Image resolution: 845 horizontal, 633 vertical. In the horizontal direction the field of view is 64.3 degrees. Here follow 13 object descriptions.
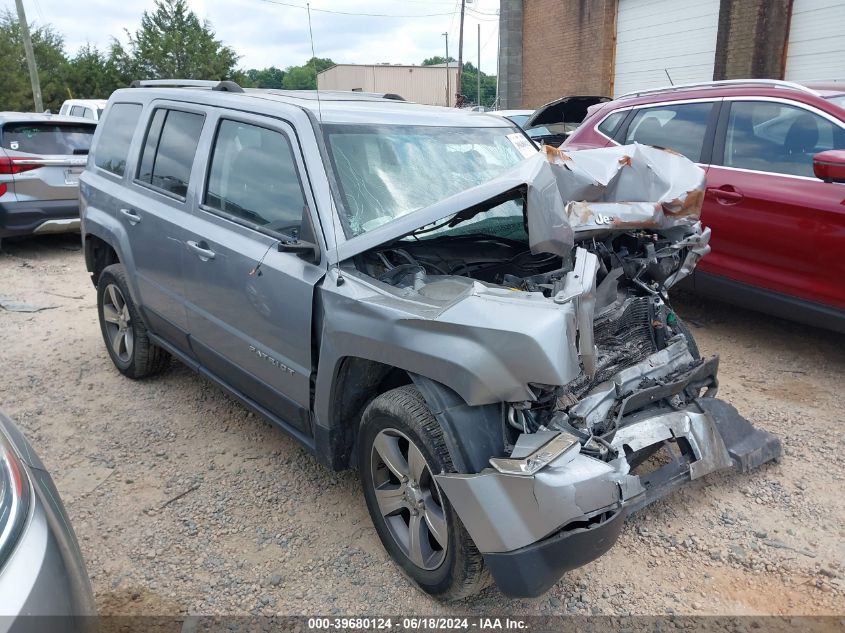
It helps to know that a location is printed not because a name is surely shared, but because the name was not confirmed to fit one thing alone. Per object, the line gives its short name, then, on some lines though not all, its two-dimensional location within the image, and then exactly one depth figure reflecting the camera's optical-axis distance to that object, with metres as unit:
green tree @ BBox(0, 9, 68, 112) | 30.75
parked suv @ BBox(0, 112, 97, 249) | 8.19
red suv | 4.29
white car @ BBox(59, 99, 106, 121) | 13.68
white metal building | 32.58
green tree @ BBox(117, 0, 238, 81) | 32.91
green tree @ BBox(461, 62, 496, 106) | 54.34
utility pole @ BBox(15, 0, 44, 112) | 21.55
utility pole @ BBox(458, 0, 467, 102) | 31.30
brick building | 11.32
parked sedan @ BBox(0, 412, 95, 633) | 1.58
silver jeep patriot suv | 2.26
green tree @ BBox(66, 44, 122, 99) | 33.25
